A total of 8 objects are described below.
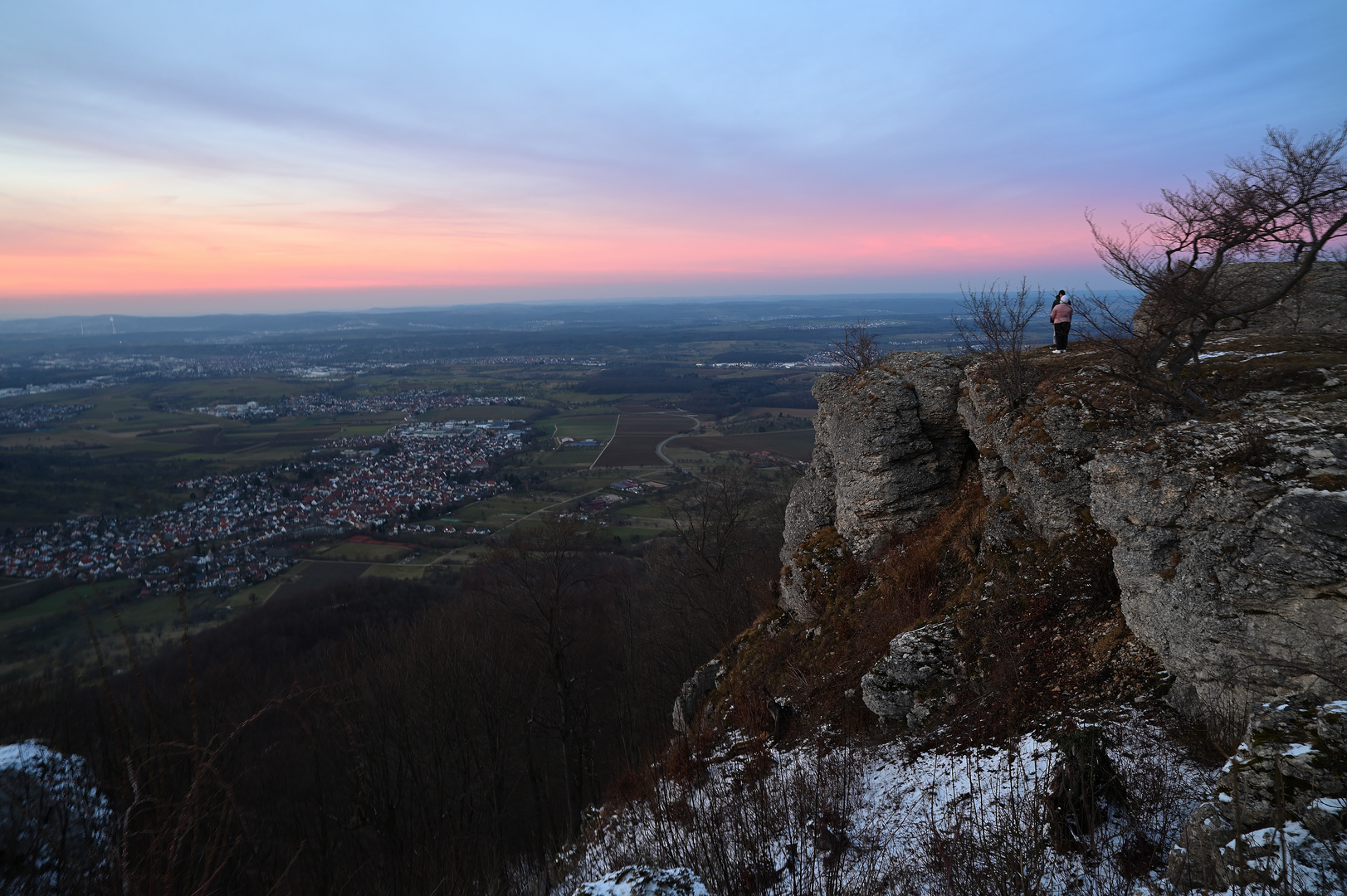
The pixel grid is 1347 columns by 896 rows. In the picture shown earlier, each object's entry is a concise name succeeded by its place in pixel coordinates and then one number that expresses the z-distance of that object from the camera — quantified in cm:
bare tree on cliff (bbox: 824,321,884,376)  1833
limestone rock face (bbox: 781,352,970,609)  1486
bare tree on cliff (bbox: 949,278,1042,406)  1241
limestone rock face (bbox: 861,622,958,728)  1015
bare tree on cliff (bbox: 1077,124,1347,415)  862
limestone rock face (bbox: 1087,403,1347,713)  644
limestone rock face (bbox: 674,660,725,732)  1653
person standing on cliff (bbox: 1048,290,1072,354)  1363
